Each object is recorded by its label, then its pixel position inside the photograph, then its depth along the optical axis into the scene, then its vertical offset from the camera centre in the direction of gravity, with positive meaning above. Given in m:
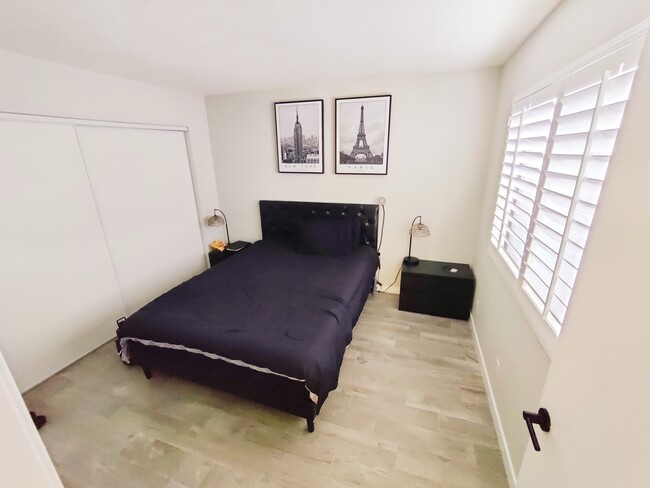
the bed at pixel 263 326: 1.68 -1.07
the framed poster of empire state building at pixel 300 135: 3.14 +0.27
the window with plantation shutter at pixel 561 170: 0.94 -0.07
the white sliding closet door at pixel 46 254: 1.99 -0.67
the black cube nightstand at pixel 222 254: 3.53 -1.12
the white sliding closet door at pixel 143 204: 2.54 -0.42
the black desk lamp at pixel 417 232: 2.87 -0.73
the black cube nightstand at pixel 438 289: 2.77 -1.28
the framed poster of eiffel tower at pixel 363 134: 2.91 +0.25
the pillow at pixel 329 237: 3.06 -0.82
